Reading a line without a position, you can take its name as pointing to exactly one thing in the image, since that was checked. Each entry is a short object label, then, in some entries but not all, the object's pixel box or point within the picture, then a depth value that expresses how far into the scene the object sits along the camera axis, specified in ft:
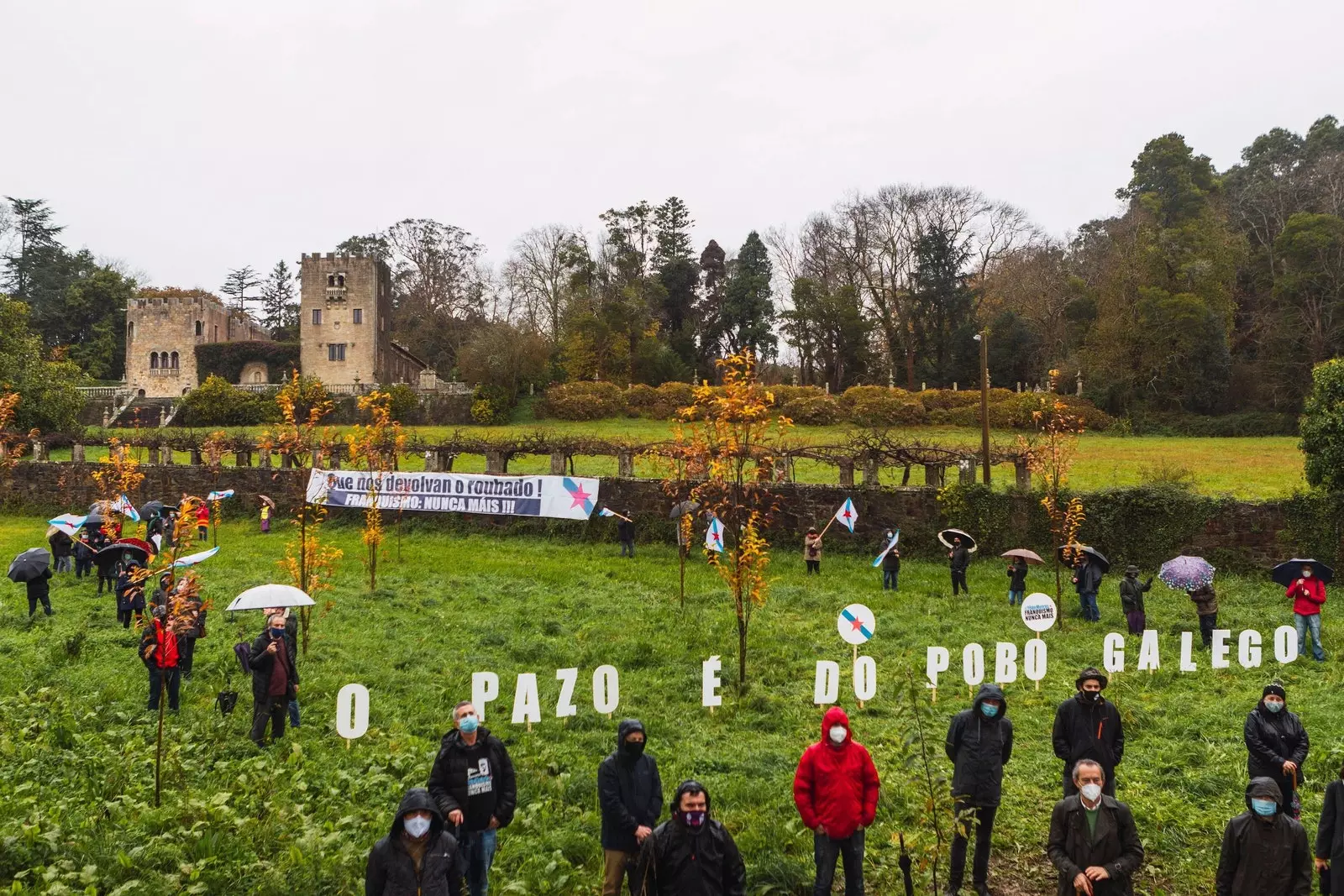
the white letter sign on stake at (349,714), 29.12
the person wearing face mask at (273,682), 31.04
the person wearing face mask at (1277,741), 24.52
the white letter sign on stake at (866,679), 34.24
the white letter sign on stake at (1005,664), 36.52
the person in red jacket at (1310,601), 42.06
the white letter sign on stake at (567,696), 31.65
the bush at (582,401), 148.87
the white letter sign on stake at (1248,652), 39.96
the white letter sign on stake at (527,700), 31.35
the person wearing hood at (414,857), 17.58
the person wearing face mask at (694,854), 18.29
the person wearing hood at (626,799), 21.03
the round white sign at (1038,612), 39.60
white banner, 77.61
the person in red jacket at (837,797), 20.95
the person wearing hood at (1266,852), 18.34
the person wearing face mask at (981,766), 22.79
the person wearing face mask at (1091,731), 23.89
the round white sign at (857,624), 37.73
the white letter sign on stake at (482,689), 28.63
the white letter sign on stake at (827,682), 33.71
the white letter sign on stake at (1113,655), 37.27
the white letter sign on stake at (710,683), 33.88
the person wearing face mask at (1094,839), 18.44
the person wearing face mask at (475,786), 21.74
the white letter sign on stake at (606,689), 31.94
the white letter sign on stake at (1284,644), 40.47
